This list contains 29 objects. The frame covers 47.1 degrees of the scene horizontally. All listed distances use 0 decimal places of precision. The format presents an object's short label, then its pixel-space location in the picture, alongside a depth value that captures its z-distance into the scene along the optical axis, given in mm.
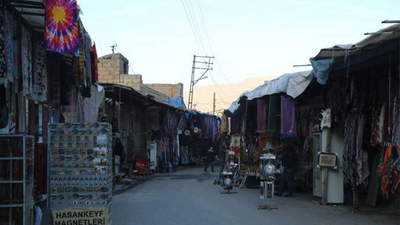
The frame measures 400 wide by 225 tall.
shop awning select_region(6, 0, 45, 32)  7375
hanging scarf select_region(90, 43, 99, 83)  10765
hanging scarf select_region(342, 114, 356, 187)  11141
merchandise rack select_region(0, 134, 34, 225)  6418
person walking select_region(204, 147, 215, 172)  28755
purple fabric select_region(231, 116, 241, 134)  21719
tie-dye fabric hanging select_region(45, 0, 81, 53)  7457
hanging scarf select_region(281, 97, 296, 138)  14023
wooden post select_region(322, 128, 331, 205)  12344
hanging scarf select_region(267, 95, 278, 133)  15555
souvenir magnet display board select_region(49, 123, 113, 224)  7531
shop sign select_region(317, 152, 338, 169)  12312
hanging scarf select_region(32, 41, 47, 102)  9148
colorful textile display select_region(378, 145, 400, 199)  8949
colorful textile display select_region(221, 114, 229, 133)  25995
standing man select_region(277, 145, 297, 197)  14648
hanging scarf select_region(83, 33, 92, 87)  9930
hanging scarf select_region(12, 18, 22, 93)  7754
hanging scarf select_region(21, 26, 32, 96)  8117
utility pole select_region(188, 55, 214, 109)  47881
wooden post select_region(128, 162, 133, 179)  22925
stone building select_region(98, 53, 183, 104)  35188
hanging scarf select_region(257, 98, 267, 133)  16216
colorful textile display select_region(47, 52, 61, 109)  10500
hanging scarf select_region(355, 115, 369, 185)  10766
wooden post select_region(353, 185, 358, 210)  11320
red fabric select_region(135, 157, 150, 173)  23203
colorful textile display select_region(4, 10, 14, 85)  7130
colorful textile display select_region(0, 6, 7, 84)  6891
